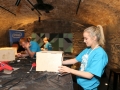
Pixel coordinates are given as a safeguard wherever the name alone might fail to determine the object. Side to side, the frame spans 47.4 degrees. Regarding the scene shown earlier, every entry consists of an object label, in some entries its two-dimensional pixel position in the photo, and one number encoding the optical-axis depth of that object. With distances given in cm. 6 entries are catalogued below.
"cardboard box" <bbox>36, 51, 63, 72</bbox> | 175
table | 131
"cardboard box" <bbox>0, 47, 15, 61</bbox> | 252
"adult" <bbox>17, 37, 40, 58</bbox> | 285
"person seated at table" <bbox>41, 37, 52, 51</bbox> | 471
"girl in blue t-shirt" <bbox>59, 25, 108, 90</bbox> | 139
